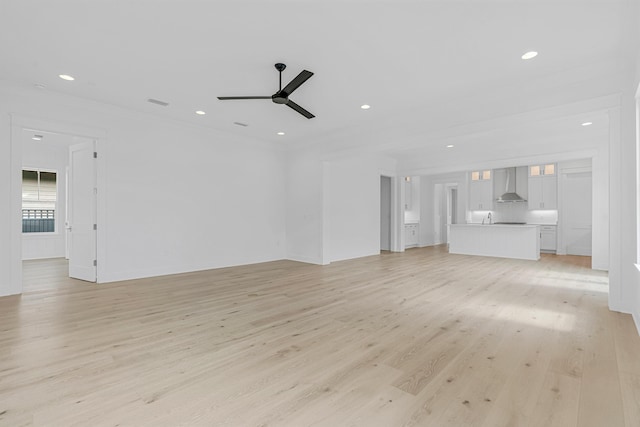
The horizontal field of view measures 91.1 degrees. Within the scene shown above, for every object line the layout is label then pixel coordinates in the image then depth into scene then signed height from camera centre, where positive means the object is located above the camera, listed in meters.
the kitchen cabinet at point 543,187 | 9.49 +0.71
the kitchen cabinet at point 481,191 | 10.52 +0.66
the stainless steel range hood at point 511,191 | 9.91 +0.63
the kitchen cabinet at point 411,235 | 10.59 -0.86
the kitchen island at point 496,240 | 7.87 -0.81
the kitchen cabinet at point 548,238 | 9.45 -0.84
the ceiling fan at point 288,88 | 3.46 +1.46
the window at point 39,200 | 8.03 +0.28
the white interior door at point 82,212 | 5.19 -0.02
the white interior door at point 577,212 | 8.88 -0.05
